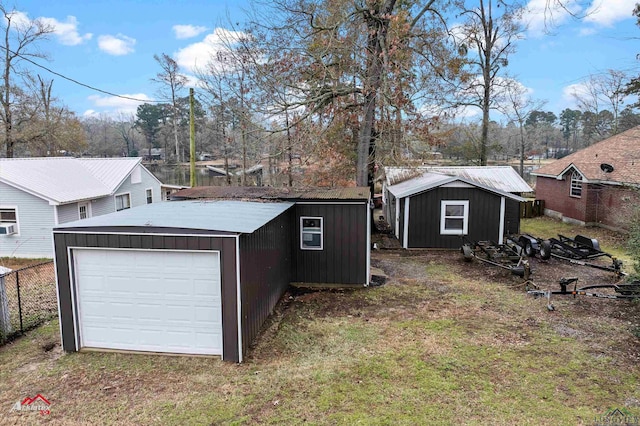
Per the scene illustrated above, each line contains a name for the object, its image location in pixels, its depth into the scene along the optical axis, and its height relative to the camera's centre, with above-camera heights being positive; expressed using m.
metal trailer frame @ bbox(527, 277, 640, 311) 7.53 -2.38
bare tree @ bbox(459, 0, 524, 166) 23.92 +7.60
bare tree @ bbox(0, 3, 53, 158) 24.53 +9.02
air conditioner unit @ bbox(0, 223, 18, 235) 15.66 -1.96
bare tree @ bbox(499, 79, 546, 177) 25.08 +5.48
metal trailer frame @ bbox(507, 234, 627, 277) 11.84 -2.34
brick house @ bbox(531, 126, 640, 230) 16.84 -0.23
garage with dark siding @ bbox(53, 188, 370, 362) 6.09 -1.72
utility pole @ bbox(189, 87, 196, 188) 15.59 +1.61
